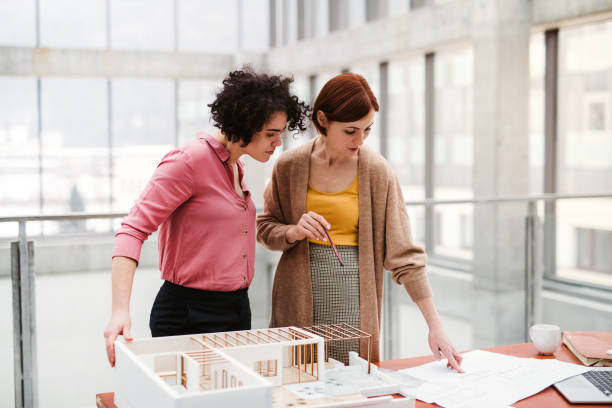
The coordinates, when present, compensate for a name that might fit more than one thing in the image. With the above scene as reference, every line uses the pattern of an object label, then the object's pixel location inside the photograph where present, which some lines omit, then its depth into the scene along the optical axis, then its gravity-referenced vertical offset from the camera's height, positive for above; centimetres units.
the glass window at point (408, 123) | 797 +56
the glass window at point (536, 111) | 620 +53
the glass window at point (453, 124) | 724 +49
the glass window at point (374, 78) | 865 +119
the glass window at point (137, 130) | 1097 +67
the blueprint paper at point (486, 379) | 143 -49
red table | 141 -50
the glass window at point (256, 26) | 1170 +250
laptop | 142 -49
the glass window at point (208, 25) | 1148 +249
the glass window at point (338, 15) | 968 +224
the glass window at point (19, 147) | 1028 +37
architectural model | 102 -36
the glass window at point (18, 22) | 1041 +231
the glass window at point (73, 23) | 1066 +235
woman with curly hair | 151 -9
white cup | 179 -45
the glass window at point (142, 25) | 1104 +242
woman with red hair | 168 -16
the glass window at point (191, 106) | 1135 +108
